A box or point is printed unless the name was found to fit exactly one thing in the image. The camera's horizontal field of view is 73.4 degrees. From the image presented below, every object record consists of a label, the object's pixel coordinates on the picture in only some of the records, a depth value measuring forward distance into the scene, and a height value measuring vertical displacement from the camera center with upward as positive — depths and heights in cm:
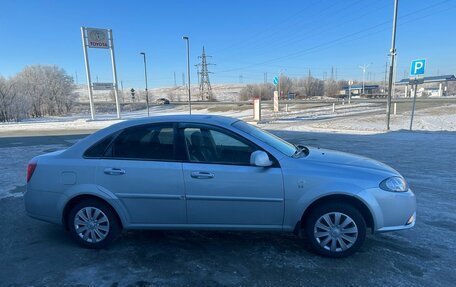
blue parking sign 1375 +101
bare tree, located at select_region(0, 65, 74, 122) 4328 +181
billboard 2741 +545
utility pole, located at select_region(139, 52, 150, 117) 3522 +356
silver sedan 333 -101
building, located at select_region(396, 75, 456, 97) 8619 +101
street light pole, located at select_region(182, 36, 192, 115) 3123 +409
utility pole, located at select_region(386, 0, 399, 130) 1549 +181
